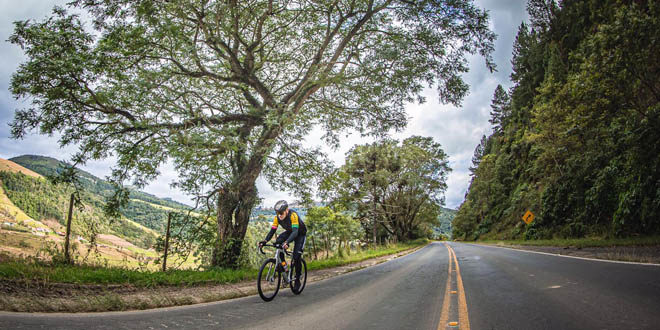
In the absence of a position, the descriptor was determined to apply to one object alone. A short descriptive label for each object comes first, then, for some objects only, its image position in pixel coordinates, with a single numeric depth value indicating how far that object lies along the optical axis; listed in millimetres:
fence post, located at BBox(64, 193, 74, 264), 6648
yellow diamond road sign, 22000
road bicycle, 5430
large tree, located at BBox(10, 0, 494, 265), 7238
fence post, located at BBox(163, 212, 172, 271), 8143
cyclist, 6102
